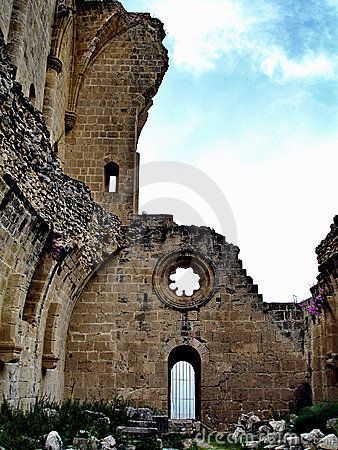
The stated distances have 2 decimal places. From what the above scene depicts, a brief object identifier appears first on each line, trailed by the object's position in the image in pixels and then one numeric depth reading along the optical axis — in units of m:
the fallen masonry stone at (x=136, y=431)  8.37
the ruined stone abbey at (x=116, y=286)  9.63
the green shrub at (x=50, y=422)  6.58
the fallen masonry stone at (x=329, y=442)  7.07
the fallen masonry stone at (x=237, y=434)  9.95
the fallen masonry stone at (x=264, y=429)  9.73
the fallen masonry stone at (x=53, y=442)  6.34
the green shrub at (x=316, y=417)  8.61
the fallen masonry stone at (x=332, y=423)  8.04
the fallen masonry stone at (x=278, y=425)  9.44
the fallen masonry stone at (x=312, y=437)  7.65
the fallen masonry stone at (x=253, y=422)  10.57
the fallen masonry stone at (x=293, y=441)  7.87
